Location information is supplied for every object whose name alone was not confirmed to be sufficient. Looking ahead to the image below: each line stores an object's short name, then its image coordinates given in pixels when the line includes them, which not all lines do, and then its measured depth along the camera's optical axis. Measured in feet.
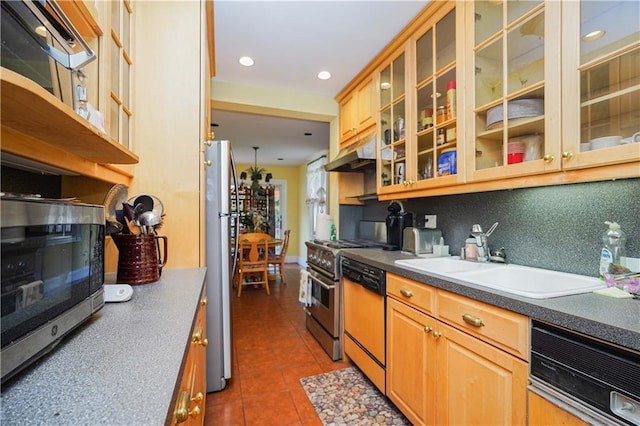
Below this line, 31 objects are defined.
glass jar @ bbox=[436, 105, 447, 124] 6.20
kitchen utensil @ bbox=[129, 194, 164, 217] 4.91
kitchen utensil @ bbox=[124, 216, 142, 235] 4.38
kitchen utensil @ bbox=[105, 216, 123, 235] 4.30
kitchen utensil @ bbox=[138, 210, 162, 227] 4.43
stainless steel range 8.07
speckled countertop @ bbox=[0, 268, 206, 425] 1.51
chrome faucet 5.91
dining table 14.97
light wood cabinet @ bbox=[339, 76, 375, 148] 9.00
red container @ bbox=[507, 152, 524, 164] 4.68
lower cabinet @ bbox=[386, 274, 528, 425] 3.54
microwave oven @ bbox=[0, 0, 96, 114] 2.27
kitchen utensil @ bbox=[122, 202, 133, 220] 4.26
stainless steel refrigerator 6.49
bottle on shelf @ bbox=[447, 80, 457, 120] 5.90
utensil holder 4.20
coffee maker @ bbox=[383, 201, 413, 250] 7.91
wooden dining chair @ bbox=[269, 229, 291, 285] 16.49
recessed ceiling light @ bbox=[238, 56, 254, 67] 8.46
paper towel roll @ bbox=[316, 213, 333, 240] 11.46
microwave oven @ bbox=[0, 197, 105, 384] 1.76
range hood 8.66
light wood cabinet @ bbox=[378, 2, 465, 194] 5.93
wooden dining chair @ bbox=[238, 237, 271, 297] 14.78
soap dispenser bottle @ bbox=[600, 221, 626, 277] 3.99
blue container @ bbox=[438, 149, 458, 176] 5.87
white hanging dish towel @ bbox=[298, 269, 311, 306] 9.92
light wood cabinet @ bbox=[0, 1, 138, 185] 1.98
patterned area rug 5.66
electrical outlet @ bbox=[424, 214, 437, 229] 7.68
